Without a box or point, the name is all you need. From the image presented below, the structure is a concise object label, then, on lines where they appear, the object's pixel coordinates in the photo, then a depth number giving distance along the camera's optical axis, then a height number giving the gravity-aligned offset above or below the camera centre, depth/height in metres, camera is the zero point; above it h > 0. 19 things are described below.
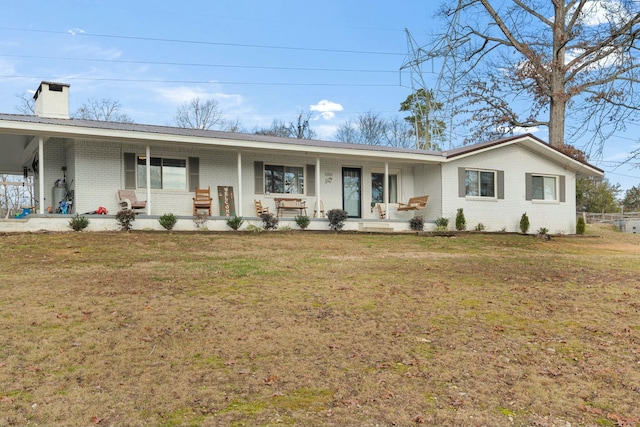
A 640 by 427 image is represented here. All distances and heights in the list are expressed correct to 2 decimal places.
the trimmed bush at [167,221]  12.52 -0.24
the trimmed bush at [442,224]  16.30 -0.57
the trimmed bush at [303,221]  14.23 -0.34
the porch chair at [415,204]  16.64 +0.15
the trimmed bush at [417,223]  15.97 -0.51
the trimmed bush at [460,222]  16.45 -0.51
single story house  13.03 +1.21
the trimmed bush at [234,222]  13.34 -0.32
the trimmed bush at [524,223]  17.34 -0.61
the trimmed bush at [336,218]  14.55 -0.27
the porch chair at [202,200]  13.90 +0.34
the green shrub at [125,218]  12.09 -0.14
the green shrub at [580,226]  18.55 -0.81
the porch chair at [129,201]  12.97 +0.32
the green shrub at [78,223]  11.54 -0.24
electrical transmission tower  18.33 +6.64
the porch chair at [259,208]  14.90 +0.08
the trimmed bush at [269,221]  13.73 -0.31
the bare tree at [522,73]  20.44 +6.20
